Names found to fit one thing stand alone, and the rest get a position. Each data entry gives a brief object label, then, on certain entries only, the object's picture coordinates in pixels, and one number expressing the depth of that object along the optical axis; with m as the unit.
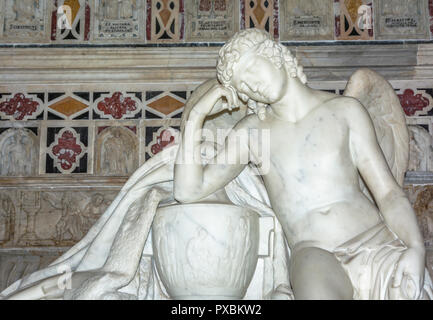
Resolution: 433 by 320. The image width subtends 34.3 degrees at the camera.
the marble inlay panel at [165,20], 6.04
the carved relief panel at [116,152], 5.76
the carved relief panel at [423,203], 5.57
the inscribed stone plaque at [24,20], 6.07
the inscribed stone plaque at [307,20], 6.02
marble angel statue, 2.90
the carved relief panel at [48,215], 5.59
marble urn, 2.98
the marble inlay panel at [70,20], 6.05
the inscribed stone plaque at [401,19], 6.01
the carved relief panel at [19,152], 5.78
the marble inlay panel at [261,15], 6.06
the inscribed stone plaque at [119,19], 6.06
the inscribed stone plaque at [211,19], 6.03
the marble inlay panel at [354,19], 6.01
